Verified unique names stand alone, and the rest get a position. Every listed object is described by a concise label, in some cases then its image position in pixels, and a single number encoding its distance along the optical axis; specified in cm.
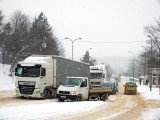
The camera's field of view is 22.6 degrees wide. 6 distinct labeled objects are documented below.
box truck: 2989
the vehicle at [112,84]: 4709
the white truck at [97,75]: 5078
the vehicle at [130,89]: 4803
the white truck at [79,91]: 2869
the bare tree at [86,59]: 13549
